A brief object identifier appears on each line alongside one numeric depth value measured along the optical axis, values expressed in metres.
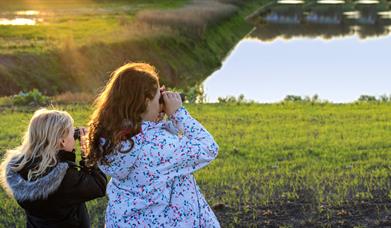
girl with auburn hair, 3.76
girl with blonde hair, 3.89
